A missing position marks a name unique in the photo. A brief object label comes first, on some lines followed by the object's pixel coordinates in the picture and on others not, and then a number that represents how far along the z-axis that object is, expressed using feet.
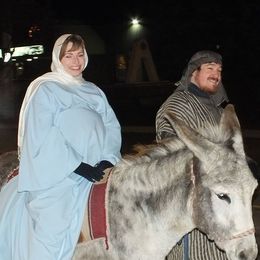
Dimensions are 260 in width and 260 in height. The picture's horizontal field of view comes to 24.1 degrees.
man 14.92
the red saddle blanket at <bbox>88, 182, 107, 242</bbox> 12.35
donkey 10.77
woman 12.36
